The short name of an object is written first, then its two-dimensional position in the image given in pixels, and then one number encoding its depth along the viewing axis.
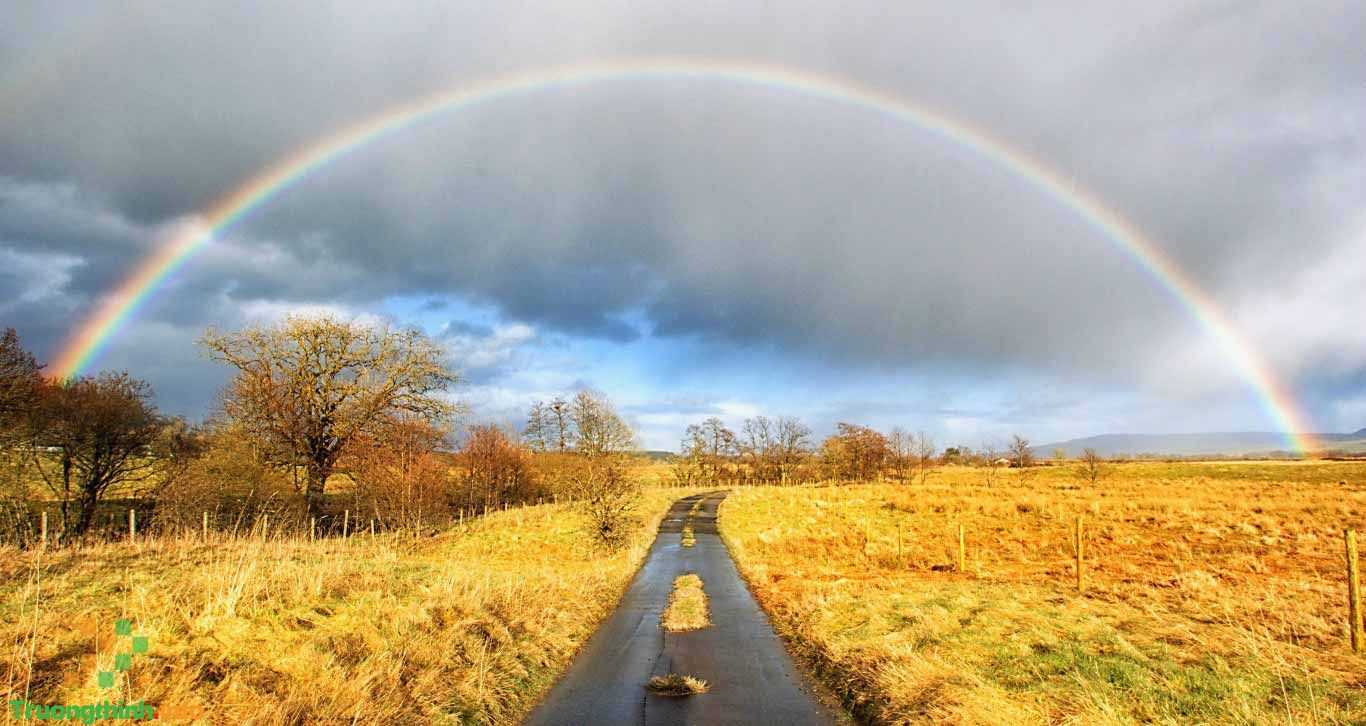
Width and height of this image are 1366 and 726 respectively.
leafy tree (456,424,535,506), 55.69
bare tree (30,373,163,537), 33.03
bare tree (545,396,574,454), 82.90
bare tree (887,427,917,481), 86.06
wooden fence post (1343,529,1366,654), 10.91
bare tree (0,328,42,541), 27.64
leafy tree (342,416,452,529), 36.66
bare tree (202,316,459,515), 41.06
